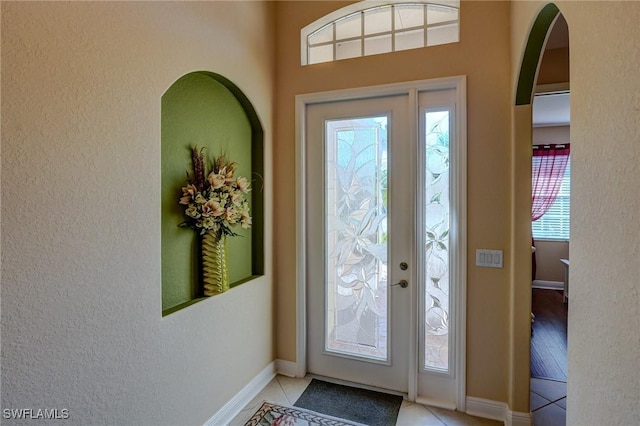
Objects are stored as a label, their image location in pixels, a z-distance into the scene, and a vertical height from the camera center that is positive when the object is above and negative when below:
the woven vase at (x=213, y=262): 2.01 -0.34
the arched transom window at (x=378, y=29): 2.31 +1.34
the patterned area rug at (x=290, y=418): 2.10 -1.39
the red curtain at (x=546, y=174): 5.72 +0.59
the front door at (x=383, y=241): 2.33 -0.26
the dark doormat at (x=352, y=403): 2.18 -1.39
